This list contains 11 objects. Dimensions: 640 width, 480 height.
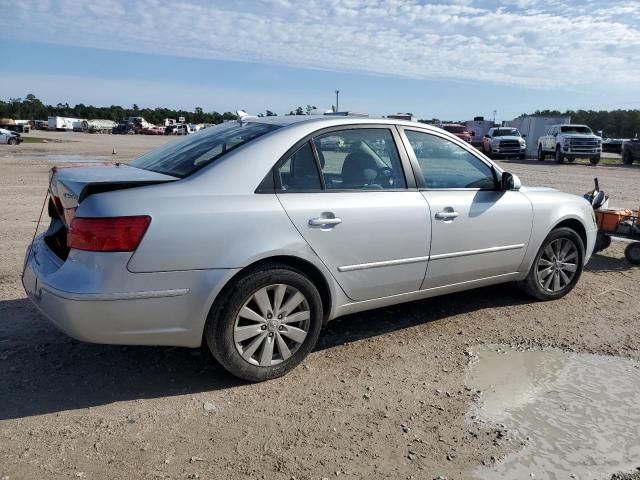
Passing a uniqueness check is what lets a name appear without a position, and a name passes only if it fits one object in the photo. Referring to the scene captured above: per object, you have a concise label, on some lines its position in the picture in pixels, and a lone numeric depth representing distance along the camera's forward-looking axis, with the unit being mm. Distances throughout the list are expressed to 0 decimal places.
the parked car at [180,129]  87312
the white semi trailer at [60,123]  92750
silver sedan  3182
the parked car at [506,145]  32844
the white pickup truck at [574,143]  29797
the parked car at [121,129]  90144
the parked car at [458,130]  35750
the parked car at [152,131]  86125
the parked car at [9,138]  36594
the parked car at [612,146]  45381
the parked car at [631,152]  30891
